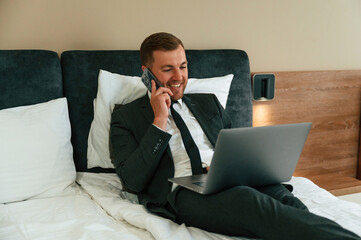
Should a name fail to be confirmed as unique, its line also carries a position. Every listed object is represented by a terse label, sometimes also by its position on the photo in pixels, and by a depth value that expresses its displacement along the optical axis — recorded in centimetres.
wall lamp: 233
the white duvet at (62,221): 115
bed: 123
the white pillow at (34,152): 147
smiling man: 100
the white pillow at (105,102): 177
